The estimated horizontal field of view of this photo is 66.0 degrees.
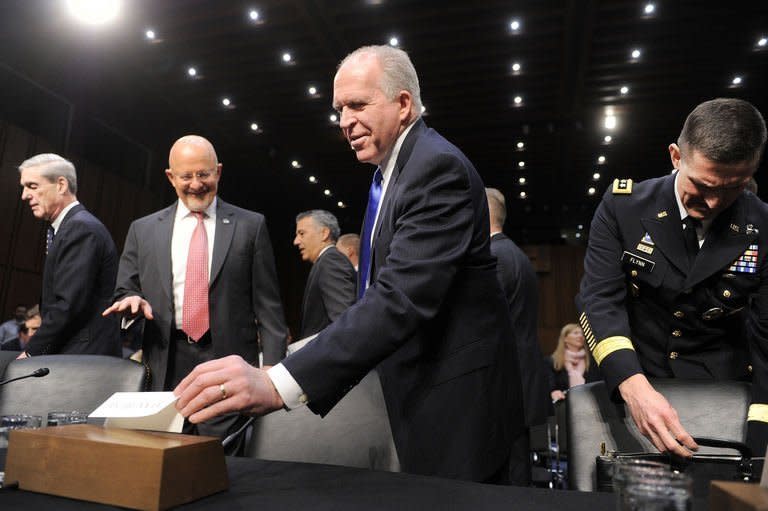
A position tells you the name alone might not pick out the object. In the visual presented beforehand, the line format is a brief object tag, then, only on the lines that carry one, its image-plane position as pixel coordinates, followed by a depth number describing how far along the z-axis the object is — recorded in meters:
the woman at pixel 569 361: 5.38
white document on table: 0.87
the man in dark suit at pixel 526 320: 2.84
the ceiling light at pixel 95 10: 6.39
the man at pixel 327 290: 3.62
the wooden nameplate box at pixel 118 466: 0.75
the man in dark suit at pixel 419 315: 1.05
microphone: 1.15
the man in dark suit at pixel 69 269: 2.50
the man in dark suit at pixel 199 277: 2.20
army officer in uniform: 1.37
